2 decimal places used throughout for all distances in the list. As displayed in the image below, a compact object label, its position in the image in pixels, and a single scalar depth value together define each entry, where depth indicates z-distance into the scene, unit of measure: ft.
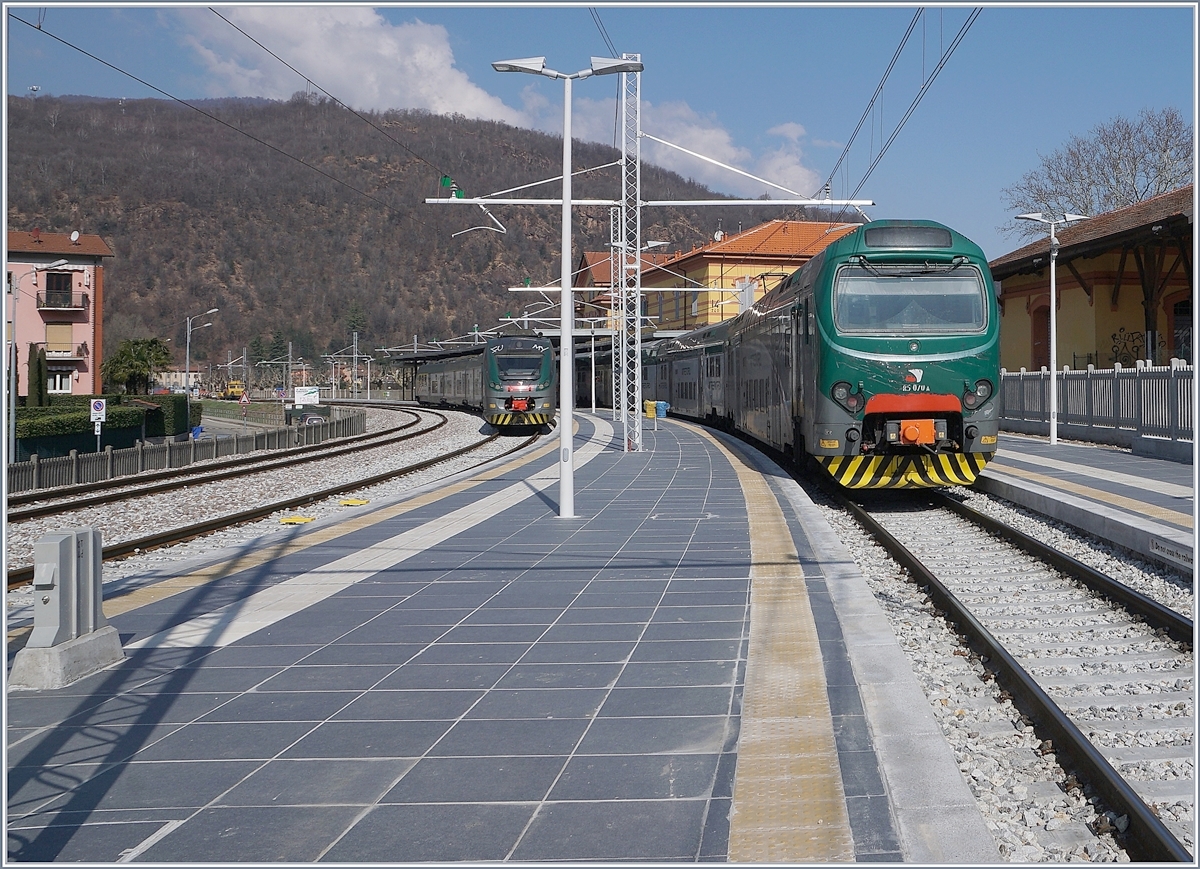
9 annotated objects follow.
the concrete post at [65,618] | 20.62
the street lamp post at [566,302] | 46.32
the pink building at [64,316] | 211.00
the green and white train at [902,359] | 46.91
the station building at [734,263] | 226.79
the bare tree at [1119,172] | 160.04
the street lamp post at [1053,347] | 81.30
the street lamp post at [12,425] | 93.22
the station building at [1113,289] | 99.35
